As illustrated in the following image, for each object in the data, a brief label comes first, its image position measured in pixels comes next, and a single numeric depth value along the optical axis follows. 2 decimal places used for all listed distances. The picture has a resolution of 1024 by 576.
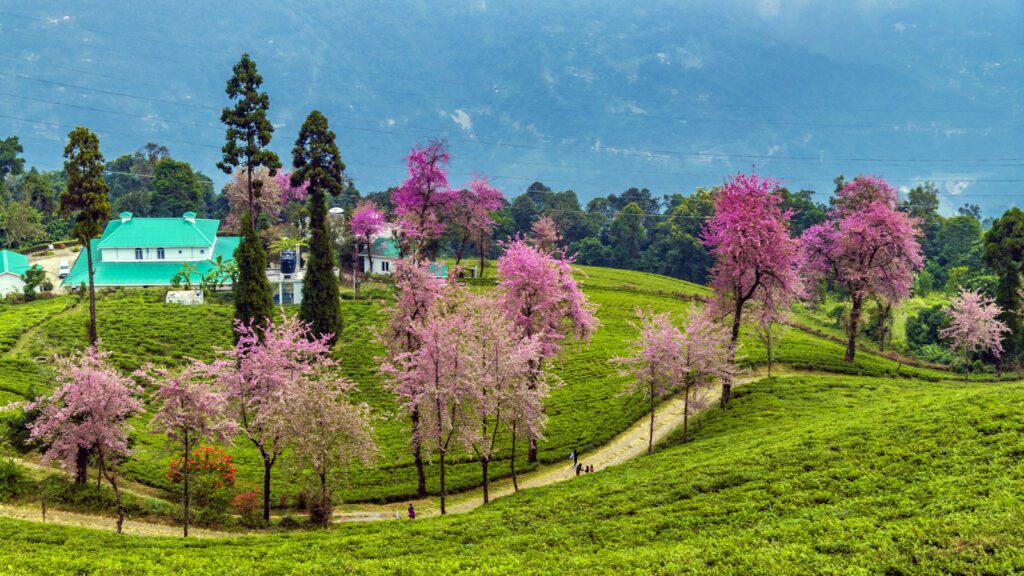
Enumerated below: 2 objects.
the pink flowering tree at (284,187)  108.52
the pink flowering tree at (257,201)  100.62
